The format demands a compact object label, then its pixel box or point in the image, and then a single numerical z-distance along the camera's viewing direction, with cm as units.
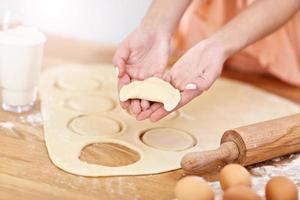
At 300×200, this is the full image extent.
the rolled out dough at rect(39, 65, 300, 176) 113
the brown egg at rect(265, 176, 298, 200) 92
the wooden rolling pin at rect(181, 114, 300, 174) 103
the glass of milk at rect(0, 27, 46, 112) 120
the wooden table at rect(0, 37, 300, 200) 101
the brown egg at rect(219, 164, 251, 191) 94
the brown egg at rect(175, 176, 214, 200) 91
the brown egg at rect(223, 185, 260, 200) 87
